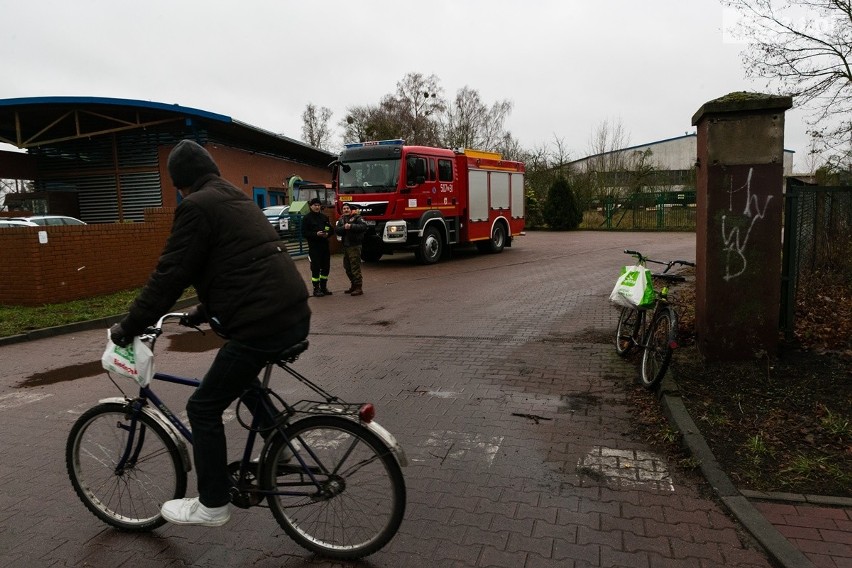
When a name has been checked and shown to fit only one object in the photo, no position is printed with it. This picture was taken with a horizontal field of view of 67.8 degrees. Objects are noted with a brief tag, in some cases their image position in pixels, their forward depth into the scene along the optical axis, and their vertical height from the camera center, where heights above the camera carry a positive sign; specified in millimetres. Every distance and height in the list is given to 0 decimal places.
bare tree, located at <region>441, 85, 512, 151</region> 46469 +6640
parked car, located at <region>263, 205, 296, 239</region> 20641 -54
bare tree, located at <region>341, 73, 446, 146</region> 47312 +7836
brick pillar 5445 -196
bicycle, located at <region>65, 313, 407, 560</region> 2889 -1197
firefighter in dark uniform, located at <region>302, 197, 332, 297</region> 11930 -508
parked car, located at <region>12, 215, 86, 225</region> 19031 +212
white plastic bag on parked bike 5872 -784
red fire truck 15672 +510
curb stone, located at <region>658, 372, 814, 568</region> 2932 -1612
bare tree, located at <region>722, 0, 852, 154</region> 12023 +2511
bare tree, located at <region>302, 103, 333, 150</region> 60938 +8348
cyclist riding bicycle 2764 -299
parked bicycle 5238 -1172
